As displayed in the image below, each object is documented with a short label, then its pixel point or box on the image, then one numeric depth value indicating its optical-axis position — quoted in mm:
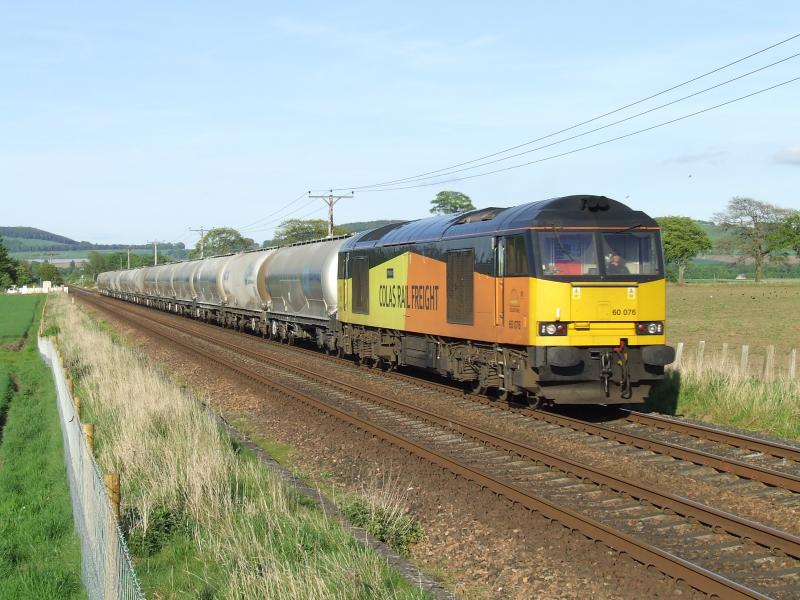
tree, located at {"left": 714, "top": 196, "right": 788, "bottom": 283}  107750
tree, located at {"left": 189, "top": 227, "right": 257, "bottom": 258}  161250
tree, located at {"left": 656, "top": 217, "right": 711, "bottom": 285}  126312
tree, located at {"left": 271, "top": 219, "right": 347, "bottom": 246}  127125
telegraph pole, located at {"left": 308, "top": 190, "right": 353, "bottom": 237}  51625
